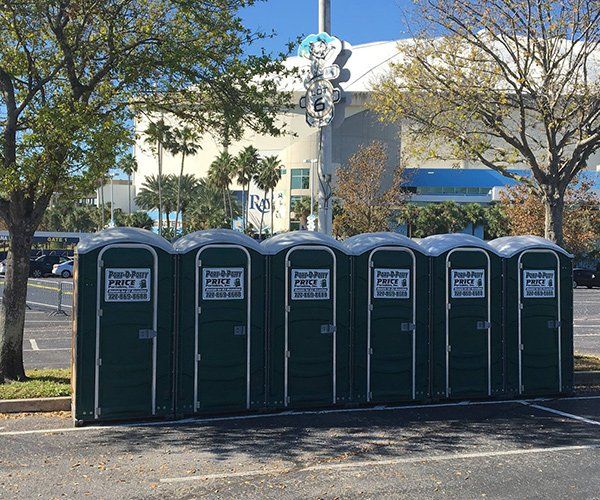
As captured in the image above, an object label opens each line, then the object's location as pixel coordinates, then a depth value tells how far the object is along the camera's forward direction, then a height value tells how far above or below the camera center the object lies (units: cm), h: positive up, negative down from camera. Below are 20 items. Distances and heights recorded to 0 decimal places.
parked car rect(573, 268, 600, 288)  4356 +57
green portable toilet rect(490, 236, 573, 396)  956 -44
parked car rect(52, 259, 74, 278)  4322 +108
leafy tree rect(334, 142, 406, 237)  4547 +647
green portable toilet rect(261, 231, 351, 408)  855 -45
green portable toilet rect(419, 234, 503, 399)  923 -45
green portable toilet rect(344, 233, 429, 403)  891 -44
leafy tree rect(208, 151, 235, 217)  6162 +1076
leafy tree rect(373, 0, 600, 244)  1188 +373
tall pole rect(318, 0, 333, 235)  1190 +211
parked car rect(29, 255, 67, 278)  4353 +140
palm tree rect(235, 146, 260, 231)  6012 +1109
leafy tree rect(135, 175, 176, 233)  6853 +967
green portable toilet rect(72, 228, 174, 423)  769 -48
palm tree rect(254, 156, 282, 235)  6206 +1057
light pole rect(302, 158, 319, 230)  6134 +1131
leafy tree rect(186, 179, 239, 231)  6375 +746
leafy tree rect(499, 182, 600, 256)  4184 +480
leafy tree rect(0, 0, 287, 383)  867 +304
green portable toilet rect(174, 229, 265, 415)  815 -45
